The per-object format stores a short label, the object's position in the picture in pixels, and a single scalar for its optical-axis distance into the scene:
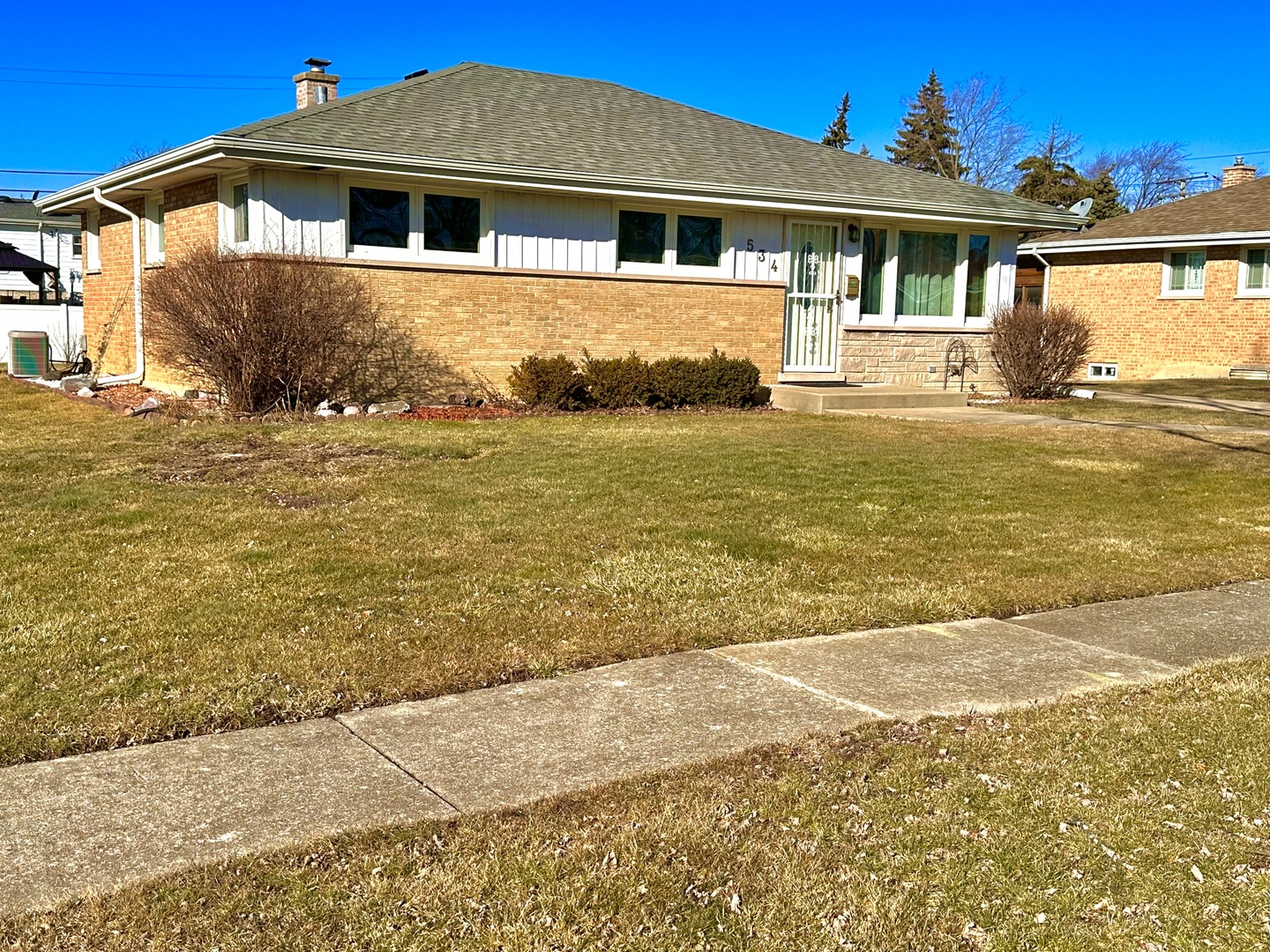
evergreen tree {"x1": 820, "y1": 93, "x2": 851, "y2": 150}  55.34
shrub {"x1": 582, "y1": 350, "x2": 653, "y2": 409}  15.94
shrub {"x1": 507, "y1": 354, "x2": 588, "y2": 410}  15.60
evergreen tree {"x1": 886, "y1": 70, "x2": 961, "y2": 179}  59.84
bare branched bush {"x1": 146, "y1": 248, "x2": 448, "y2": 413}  13.28
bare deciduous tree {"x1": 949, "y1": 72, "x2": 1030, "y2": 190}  59.66
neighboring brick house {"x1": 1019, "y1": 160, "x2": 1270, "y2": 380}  25.69
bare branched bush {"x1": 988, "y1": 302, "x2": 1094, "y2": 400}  18.92
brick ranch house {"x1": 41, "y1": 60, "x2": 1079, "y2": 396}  15.64
